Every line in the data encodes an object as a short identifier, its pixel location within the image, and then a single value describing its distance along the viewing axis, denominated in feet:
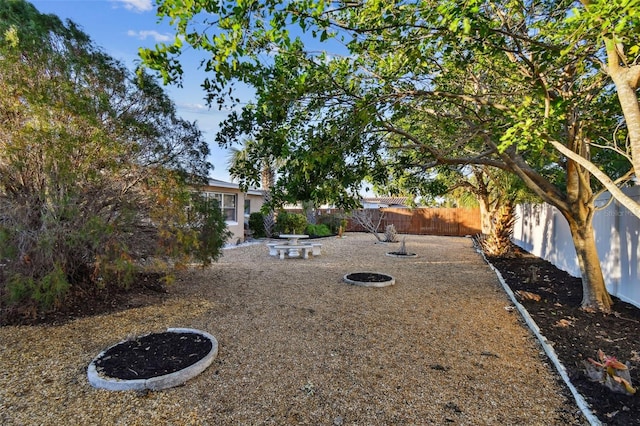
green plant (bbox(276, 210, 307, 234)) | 57.93
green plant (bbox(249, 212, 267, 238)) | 56.95
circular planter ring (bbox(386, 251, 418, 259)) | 37.63
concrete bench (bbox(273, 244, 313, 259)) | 36.29
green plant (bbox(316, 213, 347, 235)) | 68.39
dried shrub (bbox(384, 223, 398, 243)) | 52.85
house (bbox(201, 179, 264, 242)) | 45.84
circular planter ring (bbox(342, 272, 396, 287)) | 23.07
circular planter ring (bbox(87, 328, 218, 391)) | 9.78
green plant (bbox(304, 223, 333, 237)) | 61.62
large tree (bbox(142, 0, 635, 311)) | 9.73
